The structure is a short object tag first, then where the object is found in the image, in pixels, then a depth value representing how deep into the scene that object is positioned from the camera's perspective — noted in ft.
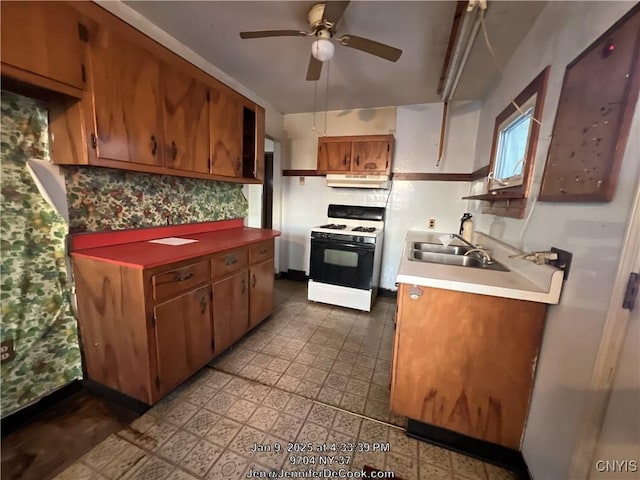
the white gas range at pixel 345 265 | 9.44
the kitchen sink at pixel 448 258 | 5.73
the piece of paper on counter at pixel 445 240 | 6.60
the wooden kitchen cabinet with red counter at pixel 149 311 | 4.48
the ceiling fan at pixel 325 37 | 4.89
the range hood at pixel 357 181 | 10.05
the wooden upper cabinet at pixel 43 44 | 3.33
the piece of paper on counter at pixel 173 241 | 6.09
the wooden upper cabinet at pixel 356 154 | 9.91
